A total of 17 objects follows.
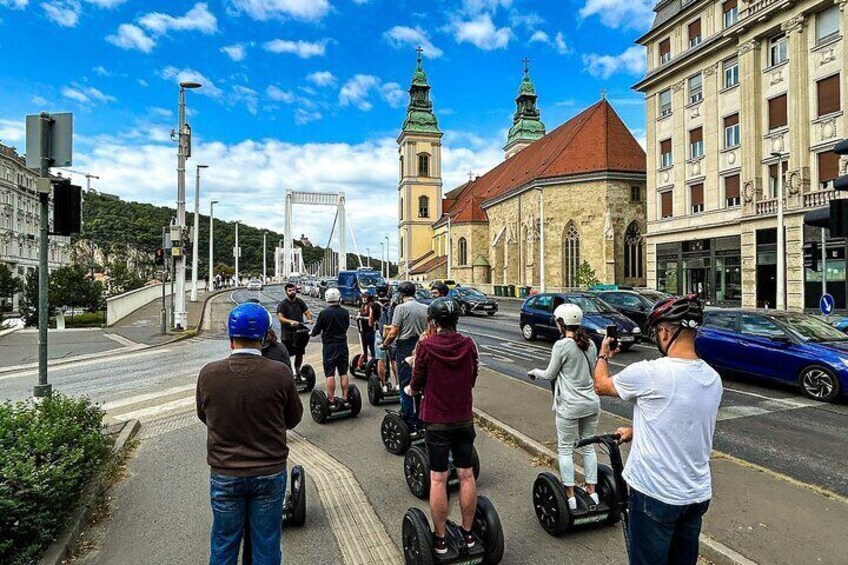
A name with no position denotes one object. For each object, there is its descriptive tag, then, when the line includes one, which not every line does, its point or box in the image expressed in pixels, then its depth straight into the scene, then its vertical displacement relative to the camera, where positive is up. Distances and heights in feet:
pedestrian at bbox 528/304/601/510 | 13.29 -2.66
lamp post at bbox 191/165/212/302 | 92.62 +10.26
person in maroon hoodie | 11.03 -2.62
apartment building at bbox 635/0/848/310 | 77.15 +25.58
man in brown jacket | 8.87 -2.65
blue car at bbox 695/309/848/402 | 29.07 -3.85
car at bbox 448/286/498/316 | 90.79 -2.78
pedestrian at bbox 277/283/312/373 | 27.40 -1.56
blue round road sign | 52.24 -1.89
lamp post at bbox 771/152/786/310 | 72.18 +5.28
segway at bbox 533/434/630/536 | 12.81 -5.60
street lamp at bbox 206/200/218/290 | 134.06 +19.27
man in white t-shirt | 7.54 -2.33
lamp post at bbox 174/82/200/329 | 63.98 +11.14
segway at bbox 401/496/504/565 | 10.65 -5.45
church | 139.54 +23.93
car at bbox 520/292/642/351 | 47.01 -3.05
